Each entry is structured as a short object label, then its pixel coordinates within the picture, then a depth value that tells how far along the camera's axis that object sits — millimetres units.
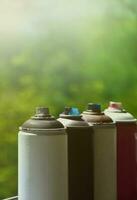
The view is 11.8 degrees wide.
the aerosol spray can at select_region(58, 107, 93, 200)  924
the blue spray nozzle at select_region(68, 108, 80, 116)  963
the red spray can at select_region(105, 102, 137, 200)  1015
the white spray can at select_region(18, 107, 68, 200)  878
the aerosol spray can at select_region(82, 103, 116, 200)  971
